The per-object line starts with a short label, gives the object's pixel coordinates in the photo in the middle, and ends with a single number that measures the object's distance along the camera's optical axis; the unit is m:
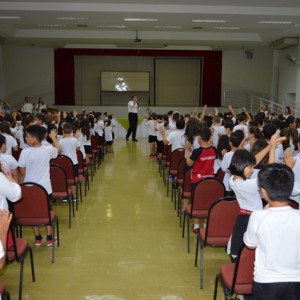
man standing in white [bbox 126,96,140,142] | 14.49
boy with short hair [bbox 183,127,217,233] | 4.70
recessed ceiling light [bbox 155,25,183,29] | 13.89
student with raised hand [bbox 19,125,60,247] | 4.32
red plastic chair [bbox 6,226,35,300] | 3.19
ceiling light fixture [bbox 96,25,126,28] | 13.90
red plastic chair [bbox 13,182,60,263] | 3.88
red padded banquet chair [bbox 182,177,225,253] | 4.25
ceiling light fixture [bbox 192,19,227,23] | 12.34
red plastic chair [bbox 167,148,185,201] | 6.64
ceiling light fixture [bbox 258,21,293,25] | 12.05
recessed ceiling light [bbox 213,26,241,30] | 13.95
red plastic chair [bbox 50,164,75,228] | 5.05
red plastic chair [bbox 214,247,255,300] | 2.63
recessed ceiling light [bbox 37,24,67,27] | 13.85
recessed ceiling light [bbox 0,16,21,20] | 11.79
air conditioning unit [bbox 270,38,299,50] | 15.07
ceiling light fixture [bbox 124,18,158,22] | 12.17
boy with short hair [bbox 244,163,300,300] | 2.15
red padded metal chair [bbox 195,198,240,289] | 3.50
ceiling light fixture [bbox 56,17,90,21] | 12.13
